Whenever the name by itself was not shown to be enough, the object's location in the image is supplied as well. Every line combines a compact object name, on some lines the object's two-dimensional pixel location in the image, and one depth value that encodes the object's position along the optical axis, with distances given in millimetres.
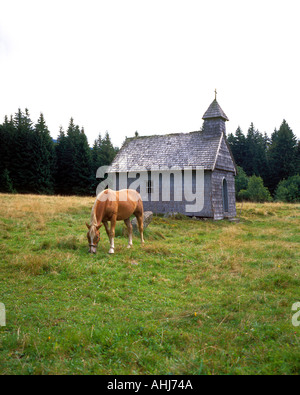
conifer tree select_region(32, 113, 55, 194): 45906
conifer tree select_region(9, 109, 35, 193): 45250
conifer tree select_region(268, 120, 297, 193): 50997
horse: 8938
